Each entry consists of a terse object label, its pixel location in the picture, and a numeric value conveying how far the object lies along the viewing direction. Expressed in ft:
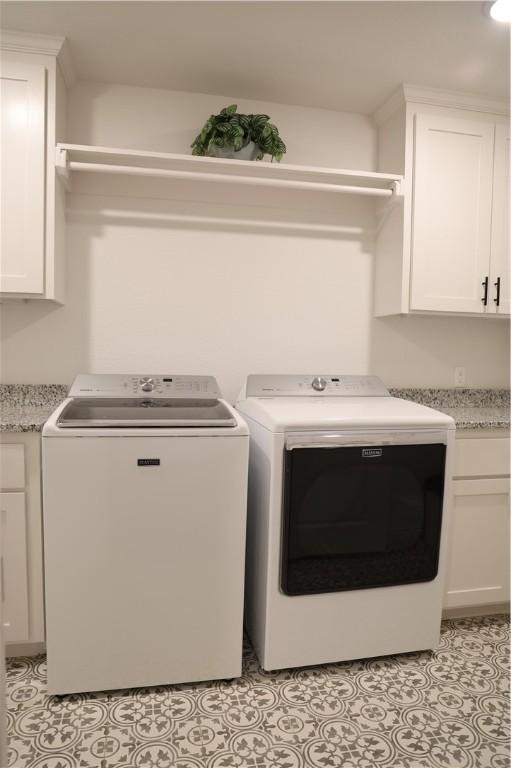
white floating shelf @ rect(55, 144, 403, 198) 6.77
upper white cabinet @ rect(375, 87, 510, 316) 7.57
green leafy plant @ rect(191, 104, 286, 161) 6.99
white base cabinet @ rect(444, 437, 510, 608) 7.16
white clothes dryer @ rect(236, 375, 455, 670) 5.93
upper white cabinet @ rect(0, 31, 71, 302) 6.45
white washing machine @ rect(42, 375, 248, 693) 5.50
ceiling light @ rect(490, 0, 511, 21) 5.40
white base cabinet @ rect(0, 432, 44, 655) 6.04
